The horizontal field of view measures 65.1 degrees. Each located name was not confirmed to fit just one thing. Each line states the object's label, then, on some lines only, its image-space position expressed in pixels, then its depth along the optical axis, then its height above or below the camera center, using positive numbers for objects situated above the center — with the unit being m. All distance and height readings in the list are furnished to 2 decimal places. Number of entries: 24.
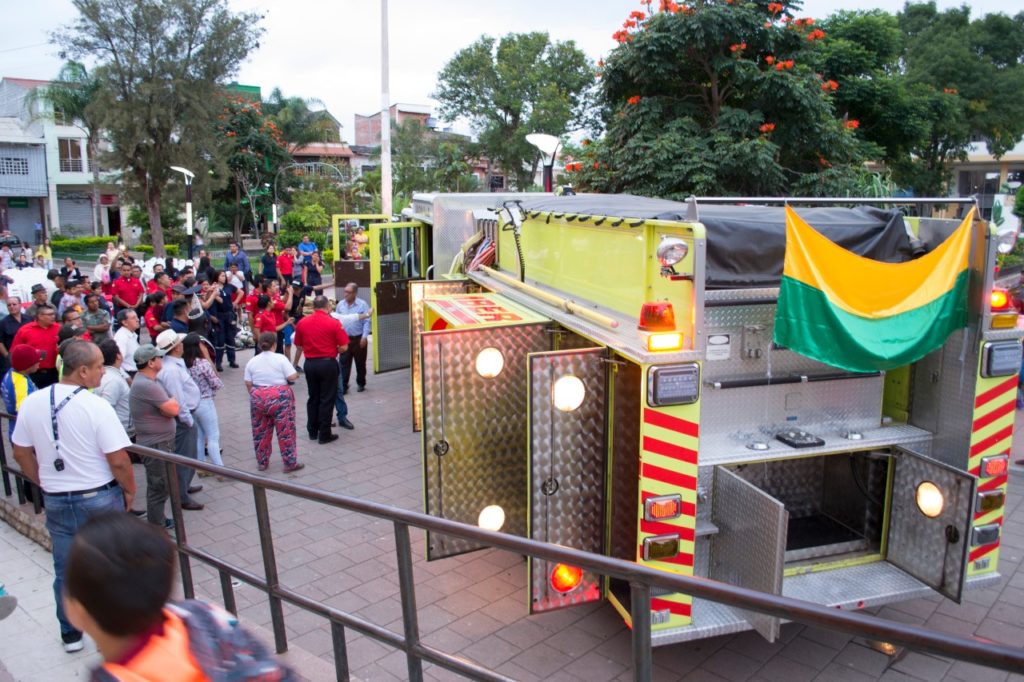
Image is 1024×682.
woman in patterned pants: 8.31 -1.82
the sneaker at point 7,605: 4.46 -2.17
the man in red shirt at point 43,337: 9.09 -1.36
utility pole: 19.75 +2.21
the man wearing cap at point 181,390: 7.29 -1.59
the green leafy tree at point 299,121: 49.19 +5.93
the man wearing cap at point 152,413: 6.54 -1.60
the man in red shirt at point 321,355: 9.23 -1.60
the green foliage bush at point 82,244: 43.28 -1.50
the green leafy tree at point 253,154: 42.50 +3.33
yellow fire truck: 4.50 -1.30
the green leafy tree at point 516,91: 38.31 +6.13
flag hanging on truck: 4.76 -0.50
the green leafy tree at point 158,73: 28.70 +5.30
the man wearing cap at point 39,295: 10.73 -1.04
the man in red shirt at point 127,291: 14.02 -1.30
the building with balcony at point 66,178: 50.69 +2.48
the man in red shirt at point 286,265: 17.73 -1.06
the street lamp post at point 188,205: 19.27 +0.29
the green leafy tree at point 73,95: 35.00 +5.64
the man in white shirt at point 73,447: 4.39 -1.26
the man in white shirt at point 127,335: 9.30 -1.40
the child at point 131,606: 1.96 -0.95
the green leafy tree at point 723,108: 13.56 +1.92
